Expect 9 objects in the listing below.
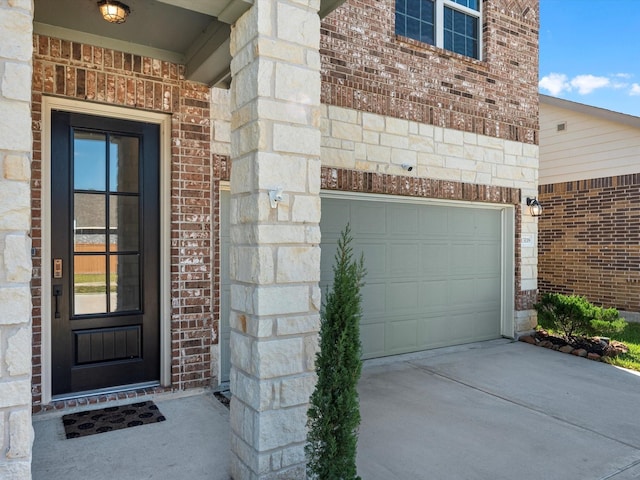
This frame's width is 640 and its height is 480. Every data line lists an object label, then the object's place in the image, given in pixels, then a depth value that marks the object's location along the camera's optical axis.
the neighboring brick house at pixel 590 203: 8.26
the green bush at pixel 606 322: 6.02
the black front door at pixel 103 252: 3.86
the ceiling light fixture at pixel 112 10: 3.29
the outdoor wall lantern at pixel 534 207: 6.83
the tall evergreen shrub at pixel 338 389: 2.38
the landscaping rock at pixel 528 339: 6.62
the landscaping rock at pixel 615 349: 5.93
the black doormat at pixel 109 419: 3.46
